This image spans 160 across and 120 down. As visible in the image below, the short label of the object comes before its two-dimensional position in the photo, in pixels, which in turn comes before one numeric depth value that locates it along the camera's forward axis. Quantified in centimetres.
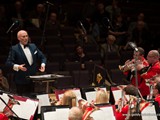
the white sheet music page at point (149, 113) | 919
